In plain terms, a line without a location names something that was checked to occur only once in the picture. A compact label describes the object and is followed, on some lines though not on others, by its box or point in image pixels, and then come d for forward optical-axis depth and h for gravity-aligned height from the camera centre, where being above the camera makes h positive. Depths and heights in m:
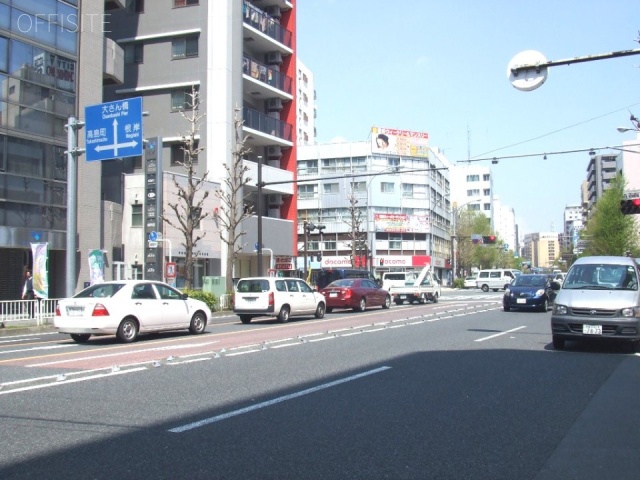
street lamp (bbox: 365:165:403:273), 76.38 +5.11
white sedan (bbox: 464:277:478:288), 73.23 -1.66
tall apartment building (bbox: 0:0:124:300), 23.84 +5.81
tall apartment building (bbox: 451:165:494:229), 142.75 +18.22
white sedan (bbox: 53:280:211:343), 14.87 -0.95
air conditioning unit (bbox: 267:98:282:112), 43.41 +11.32
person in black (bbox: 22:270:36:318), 23.80 -0.63
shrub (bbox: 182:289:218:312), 25.86 -1.06
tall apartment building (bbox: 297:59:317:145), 99.74 +26.70
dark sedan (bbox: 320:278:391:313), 28.58 -1.12
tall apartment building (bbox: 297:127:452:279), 77.62 +8.57
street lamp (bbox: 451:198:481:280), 84.71 +5.25
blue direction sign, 20.45 +4.64
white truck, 36.44 -1.21
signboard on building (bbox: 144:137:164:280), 29.19 +3.23
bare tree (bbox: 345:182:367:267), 54.30 +3.61
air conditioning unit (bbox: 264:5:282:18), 43.72 +17.84
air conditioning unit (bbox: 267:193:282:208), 44.16 +4.86
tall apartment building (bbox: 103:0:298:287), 36.72 +11.00
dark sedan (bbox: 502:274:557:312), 25.81 -1.11
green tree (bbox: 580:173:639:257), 56.91 +3.65
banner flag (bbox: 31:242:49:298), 21.39 +0.08
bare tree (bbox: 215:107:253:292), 31.83 +4.02
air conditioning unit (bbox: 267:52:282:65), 43.41 +14.46
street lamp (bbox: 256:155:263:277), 29.96 +2.13
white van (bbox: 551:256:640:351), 12.02 -0.74
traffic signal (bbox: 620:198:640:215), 23.78 +2.31
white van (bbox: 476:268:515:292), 61.53 -1.05
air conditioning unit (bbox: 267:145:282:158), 43.47 +8.13
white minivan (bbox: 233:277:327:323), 21.92 -0.99
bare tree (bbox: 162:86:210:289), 28.56 +3.75
